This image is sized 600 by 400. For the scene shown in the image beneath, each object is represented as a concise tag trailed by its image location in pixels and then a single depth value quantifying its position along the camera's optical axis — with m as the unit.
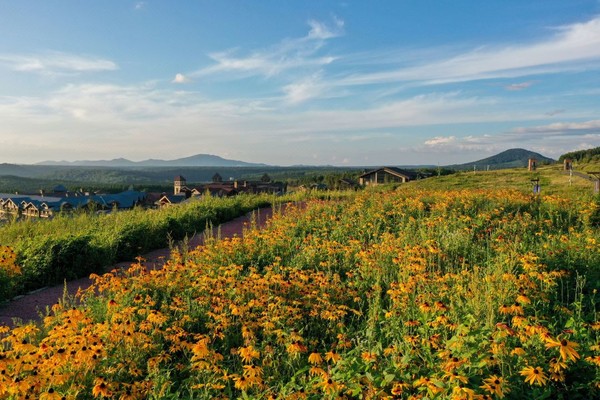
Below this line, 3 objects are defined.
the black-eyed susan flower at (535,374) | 2.39
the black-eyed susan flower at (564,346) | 2.45
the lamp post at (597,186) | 12.35
